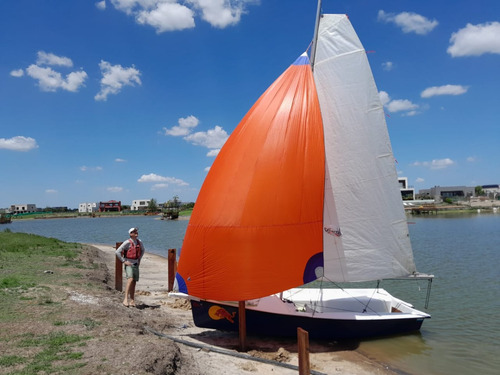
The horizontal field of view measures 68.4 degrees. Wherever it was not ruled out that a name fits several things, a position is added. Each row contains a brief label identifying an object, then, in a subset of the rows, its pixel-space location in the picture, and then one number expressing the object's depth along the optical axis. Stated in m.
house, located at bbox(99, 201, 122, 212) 168.75
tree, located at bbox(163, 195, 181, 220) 133.82
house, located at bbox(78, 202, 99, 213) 188.48
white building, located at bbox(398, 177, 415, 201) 126.81
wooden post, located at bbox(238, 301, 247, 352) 7.85
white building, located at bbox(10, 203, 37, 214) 179.00
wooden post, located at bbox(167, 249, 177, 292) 12.95
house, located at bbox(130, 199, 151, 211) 180.54
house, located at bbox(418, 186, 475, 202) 139.50
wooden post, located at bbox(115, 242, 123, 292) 12.09
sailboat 7.38
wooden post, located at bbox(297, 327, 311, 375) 5.41
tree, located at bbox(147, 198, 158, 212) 153.80
